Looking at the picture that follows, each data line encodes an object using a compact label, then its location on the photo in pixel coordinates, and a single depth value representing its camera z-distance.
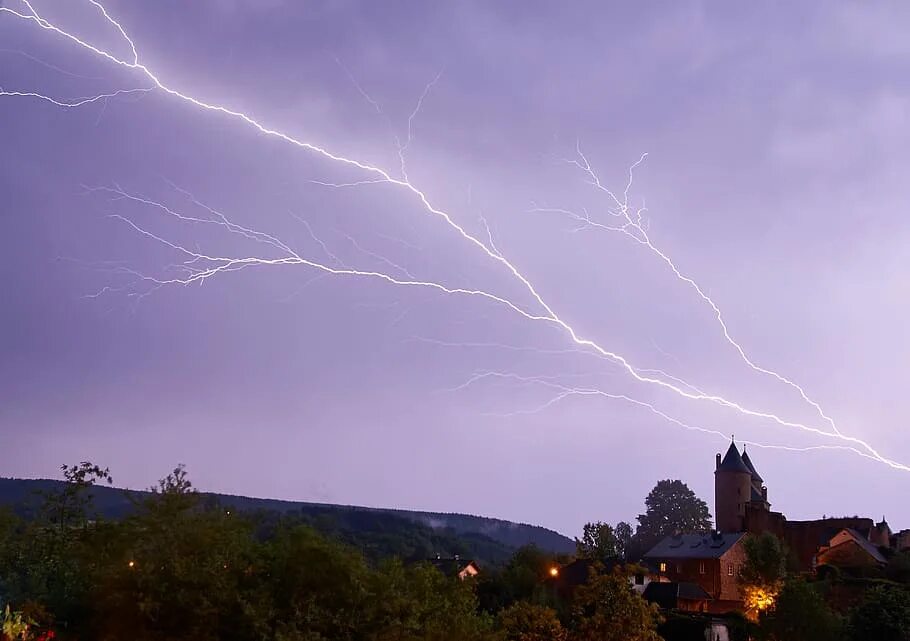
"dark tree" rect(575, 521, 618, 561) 75.50
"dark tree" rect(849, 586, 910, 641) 30.72
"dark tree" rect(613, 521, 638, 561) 107.00
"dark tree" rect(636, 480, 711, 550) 110.38
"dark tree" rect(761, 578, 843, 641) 34.91
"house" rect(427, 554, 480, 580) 63.59
